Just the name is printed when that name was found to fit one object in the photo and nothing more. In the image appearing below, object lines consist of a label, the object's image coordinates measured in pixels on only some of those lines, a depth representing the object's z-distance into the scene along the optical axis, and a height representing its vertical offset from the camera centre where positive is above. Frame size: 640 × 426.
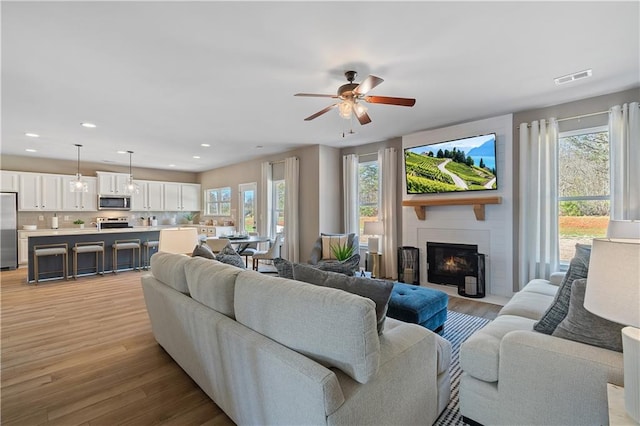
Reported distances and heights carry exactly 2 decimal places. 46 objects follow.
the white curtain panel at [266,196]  7.44 +0.41
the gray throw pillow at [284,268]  2.09 -0.38
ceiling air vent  3.10 +1.39
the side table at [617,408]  1.06 -0.73
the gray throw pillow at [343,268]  3.00 -0.57
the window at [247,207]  8.13 +0.16
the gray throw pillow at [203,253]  3.05 -0.40
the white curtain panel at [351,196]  6.28 +0.33
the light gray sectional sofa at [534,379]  1.43 -0.87
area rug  1.94 -1.29
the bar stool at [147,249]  6.97 -0.81
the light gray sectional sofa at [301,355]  1.29 -0.70
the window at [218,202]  9.08 +0.36
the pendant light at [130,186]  6.87 +0.63
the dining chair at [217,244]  5.59 -0.57
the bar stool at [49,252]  5.60 -0.70
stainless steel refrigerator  6.77 -0.38
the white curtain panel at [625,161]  3.39 +0.56
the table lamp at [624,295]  1.01 -0.30
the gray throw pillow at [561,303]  1.76 -0.55
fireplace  4.54 -0.89
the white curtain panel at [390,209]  5.69 +0.05
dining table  5.73 -0.52
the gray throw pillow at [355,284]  1.63 -0.42
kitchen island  5.84 -0.58
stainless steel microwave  8.31 +0.33
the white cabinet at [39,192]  7.17 +0.55
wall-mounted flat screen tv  4.47 +0.72
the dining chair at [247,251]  6.33 -0.80
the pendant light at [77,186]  6.32 +0.59
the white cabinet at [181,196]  9.52 +0.54
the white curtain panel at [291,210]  6.64 +0.05
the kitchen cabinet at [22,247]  7.05 -0.75
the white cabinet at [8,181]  6.91 +0.77
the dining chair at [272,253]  6.05 -0.80
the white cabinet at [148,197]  8.91 +0.49
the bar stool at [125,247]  6.48 -0.71
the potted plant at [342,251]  5.24 -0.67
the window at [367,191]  6.18 +0.42
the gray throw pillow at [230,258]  2.96 -0.45
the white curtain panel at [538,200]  3.99 +0.15
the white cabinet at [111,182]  8.24 +0.87
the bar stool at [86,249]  6.03 -0.69
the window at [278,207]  7.42 +0.14
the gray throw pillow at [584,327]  1.50 -0.60
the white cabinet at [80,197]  7.75 +0.44
